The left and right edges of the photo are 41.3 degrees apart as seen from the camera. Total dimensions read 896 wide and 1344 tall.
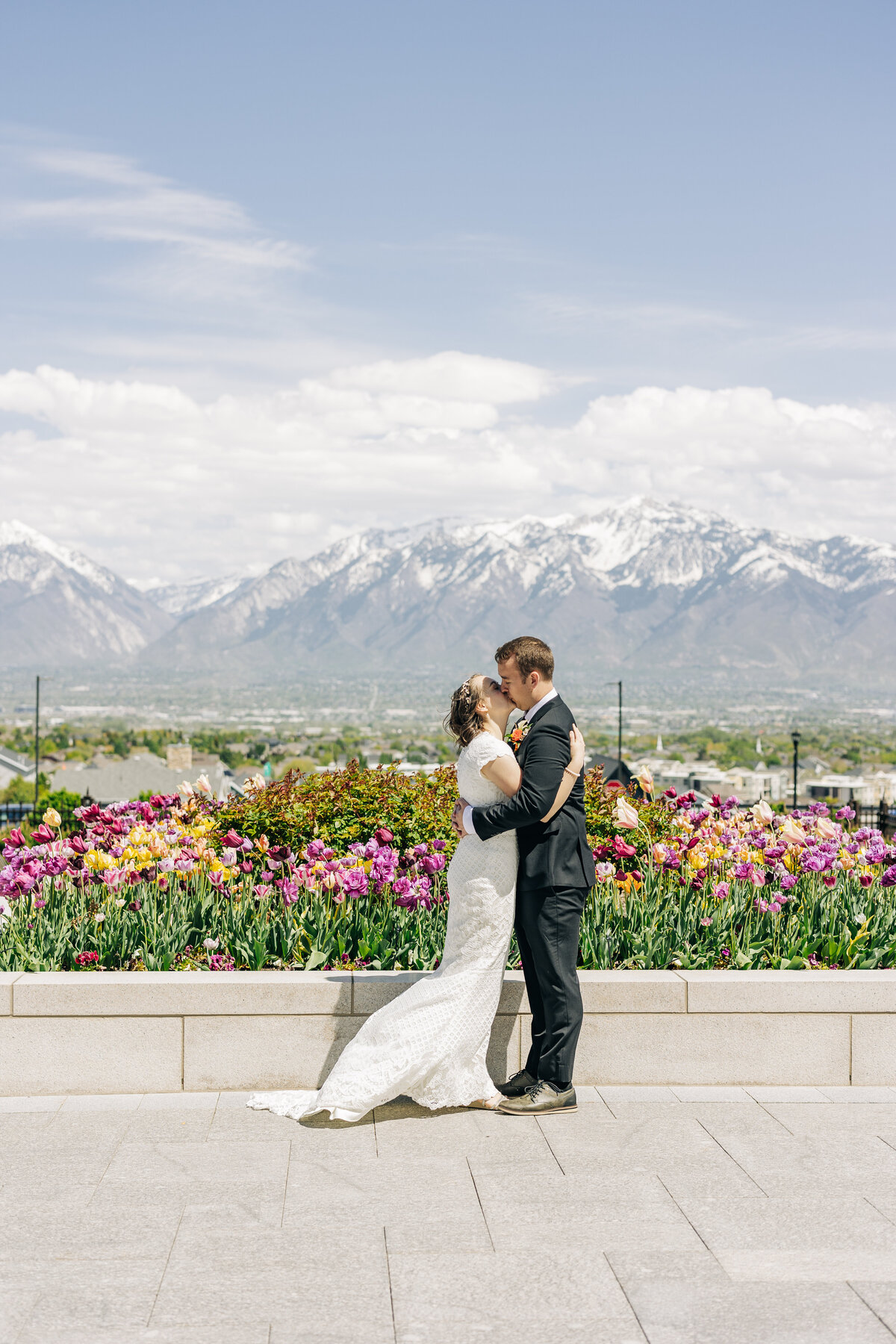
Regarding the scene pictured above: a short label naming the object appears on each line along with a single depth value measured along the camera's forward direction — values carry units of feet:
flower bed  18.48
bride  15.65
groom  15.89
